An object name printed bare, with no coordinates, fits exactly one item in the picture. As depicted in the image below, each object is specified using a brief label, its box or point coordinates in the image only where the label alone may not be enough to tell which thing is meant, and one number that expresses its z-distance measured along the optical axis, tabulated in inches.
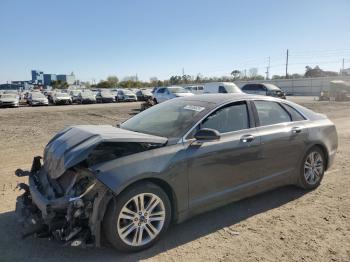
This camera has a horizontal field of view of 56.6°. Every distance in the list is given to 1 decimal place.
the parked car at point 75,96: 1362.7
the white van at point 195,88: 1487.7
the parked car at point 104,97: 1411.2
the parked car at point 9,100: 1094.1
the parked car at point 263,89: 1066.7
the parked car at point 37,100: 1194.6
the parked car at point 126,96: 1441.9
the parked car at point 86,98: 1348.4
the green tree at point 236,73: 3912.4
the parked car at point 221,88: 916.3
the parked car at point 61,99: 1283.6
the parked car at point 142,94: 1517.1
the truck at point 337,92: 1254.3
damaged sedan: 126.7
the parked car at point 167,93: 974.4
